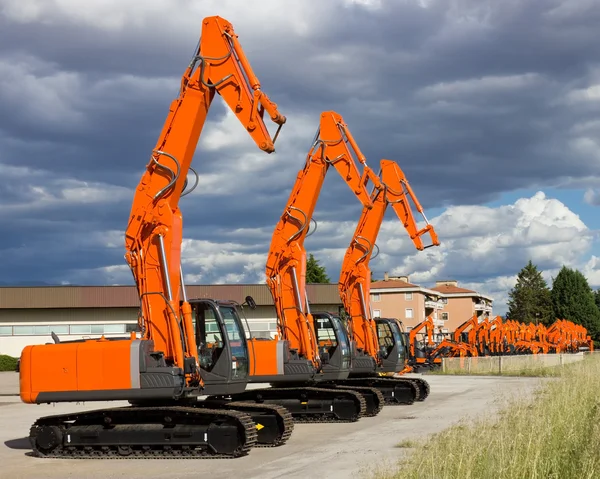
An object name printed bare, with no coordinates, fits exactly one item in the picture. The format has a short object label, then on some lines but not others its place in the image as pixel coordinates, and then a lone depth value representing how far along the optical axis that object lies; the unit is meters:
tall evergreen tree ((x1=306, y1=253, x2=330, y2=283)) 98.62
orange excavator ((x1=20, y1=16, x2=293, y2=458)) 15.74
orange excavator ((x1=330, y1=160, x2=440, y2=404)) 27.88
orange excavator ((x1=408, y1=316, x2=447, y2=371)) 48.84
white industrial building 62.41
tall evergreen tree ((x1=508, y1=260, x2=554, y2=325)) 114.12
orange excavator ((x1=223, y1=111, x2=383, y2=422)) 22.16
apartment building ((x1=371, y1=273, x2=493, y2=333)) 116.69
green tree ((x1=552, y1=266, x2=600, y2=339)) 117.44
